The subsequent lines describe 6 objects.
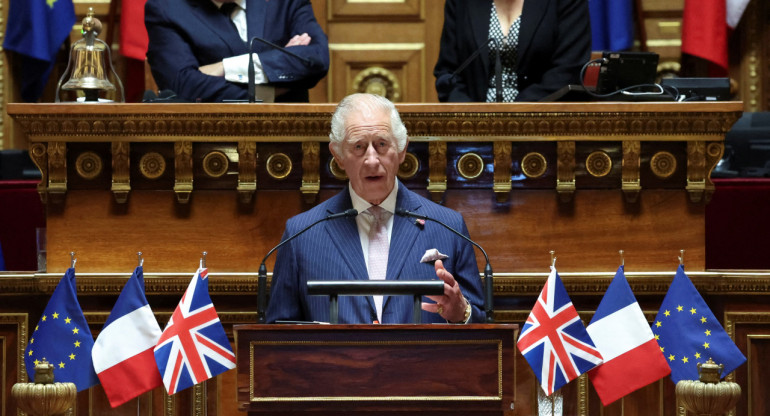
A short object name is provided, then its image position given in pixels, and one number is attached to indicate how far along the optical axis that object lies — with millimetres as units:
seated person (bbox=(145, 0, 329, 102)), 9828
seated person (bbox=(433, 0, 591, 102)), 10195
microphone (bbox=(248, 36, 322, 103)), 9156
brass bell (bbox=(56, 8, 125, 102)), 9570
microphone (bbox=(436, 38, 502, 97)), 9492
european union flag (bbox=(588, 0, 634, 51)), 13922
